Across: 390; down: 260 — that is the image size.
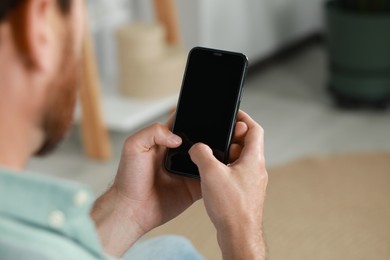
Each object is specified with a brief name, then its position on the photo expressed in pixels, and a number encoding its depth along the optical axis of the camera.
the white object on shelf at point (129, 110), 2.11
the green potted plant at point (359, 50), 2.33
